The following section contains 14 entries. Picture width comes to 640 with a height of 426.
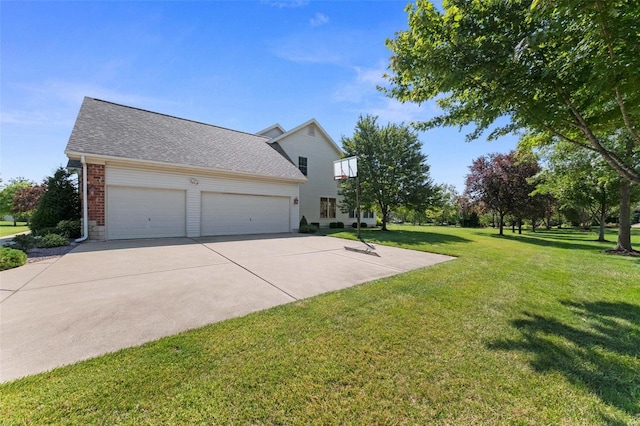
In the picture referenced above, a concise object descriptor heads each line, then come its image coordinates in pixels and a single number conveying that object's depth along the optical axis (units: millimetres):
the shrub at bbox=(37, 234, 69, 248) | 7889
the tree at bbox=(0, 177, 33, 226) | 25766
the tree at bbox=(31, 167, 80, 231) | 9969
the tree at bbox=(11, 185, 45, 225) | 22547
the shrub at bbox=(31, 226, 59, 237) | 9008
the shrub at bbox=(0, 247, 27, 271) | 5391
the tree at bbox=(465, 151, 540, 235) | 15172
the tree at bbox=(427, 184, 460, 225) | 35375
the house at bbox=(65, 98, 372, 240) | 9570
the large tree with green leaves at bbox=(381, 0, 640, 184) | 2949
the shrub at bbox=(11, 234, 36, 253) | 7172
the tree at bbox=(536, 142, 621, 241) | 9684
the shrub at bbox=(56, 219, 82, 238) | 9359
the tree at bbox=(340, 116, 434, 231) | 16297
